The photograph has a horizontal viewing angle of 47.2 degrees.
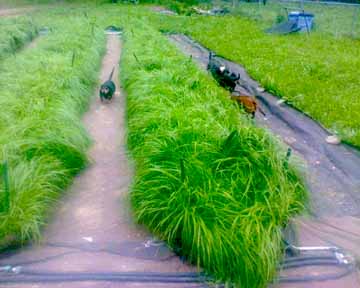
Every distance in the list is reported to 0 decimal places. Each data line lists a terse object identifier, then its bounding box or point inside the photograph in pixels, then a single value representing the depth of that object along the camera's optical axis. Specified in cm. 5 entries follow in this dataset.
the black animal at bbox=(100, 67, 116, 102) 534
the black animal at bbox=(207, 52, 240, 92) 566
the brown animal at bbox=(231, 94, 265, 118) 488
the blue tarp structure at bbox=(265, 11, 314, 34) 1120
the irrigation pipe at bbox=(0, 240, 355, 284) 233
